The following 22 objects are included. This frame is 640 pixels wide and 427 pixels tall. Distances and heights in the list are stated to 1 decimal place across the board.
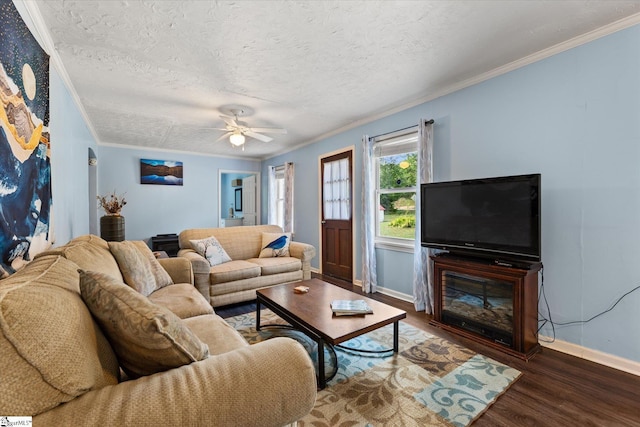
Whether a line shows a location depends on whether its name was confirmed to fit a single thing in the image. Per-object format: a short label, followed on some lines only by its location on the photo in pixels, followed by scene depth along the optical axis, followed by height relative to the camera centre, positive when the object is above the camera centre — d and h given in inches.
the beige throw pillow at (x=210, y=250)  134.4 -18.4
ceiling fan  136.0 +42.2
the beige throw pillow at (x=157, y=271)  96.3 -20.4
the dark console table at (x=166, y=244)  205.8 -23.0
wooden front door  168.9 -2.5
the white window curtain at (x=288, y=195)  218.5 +14.1
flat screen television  84.7 -2.0
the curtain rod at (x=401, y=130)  121.1 +40.6
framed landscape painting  211.5 +33.2
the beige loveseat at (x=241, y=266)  121.5 -25.8
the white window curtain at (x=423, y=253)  119.0 -18.5
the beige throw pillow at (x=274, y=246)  153.4 -18.8
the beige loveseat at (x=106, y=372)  25.7 -18.8
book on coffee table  78.7 -28.2
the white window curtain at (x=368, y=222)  149.0 -5.6
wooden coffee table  69.5 -29.7
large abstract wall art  49.4 +14.2
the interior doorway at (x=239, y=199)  263.7 +15.0
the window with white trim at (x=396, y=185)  136.6 +13.8
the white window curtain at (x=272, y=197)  245.8 +14.1
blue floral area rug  60.8 -45.0
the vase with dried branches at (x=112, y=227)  120.2 -5.8
